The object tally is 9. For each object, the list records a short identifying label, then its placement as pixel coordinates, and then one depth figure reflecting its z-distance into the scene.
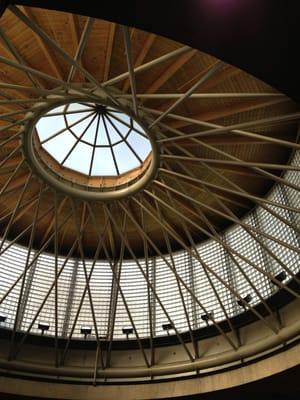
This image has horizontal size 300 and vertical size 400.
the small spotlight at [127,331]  29.22
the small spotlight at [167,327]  28.55
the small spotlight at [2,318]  28.25
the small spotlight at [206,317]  27.57
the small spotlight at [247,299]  26.64
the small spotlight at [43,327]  28.80
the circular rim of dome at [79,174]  20.30
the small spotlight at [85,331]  29.17
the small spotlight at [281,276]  24.95
